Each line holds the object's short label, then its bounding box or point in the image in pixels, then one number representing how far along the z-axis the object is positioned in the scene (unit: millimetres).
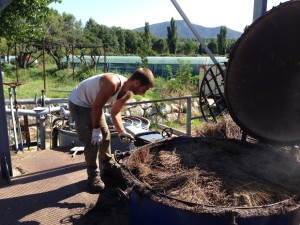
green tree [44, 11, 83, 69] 23803
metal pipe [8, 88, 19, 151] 5275
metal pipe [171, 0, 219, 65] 3328
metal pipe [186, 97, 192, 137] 4525
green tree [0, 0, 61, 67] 6574
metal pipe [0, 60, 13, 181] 3371
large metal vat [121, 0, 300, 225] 2070
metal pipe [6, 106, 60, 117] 5496
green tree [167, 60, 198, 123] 13846
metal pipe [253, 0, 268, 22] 3138
